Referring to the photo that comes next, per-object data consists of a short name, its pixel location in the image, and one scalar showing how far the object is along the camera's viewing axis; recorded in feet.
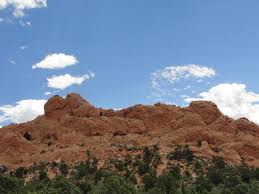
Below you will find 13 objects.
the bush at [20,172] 316.81
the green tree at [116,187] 218.79
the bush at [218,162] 314.96
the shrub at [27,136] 392.68
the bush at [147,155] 322.96
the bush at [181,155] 327.06
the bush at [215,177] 282.97
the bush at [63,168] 310.31
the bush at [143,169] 303.48
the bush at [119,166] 311.06
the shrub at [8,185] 219.61
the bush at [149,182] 271.14
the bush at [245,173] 297.94
